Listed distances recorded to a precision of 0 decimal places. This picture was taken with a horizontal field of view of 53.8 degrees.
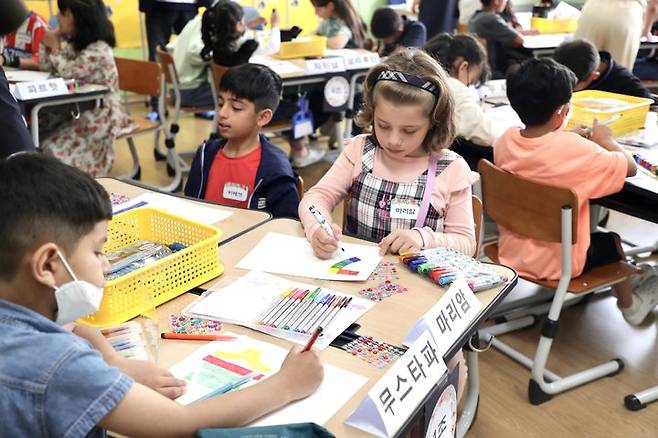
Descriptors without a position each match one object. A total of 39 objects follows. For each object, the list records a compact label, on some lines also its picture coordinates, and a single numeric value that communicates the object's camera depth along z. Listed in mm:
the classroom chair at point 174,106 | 4102
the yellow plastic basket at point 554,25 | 5625
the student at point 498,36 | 4906
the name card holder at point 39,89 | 3119
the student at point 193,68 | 4176
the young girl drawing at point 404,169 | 1676
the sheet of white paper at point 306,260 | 1433
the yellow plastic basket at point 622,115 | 2520
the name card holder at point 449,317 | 1138
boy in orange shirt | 2049
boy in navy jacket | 2146
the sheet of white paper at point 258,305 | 1185
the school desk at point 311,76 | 3836
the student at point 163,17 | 5453
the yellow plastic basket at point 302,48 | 4148
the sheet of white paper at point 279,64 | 3838
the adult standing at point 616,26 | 4125
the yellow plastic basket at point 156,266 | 1214
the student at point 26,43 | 4043
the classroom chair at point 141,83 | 3795
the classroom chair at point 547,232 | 1928
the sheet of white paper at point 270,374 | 967
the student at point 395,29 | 4641
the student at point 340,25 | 4676
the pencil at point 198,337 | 1168
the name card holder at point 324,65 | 3879
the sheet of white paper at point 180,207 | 1774
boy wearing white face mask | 791
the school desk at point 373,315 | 1021
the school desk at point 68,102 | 3225
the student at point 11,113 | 1688
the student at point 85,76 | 3592
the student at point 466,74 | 2568
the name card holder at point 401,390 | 925
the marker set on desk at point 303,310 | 1201
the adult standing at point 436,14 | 5328
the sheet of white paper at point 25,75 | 3576
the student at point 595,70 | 2953
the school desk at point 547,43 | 5035
